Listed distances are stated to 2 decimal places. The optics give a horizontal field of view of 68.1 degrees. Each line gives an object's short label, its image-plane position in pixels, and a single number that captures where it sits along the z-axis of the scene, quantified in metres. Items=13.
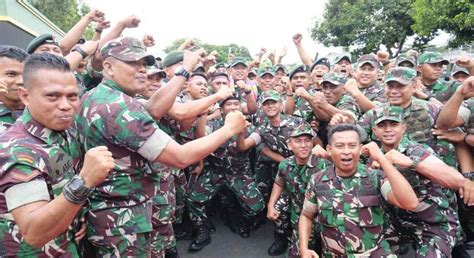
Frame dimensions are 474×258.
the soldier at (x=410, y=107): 2.97
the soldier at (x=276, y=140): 3.75
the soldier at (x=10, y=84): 2.19
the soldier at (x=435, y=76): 4.20
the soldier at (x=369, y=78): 4.08
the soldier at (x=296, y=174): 3.31
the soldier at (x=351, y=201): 2.51
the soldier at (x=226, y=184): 3.95
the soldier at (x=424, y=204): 2.58
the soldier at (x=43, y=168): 1.36
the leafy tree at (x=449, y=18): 14.02
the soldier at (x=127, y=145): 1.82
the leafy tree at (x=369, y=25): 22.61
